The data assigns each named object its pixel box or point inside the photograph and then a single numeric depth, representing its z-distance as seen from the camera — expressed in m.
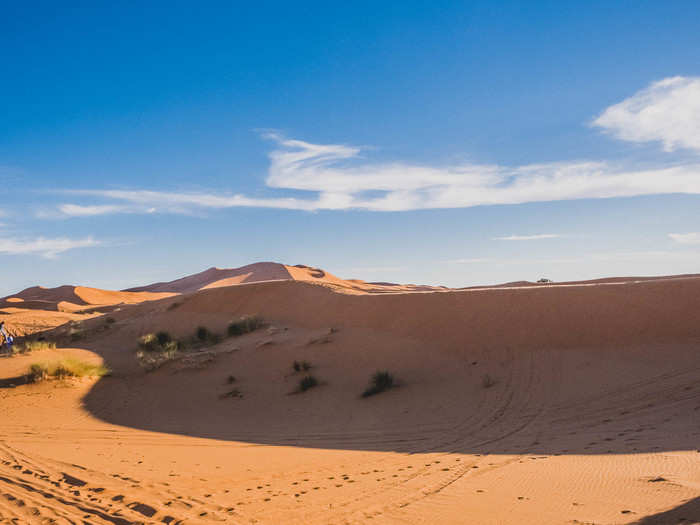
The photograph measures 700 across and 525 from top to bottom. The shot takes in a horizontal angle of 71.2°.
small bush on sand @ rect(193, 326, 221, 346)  19.98
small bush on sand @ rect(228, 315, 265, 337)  20.42
